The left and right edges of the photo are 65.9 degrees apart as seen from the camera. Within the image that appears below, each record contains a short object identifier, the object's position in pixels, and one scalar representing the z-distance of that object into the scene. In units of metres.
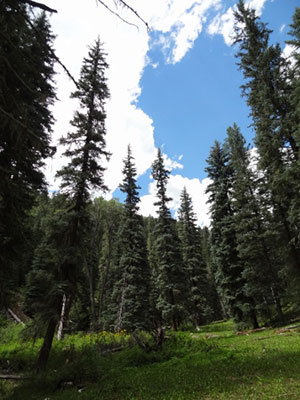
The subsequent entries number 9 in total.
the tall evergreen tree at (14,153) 3.03
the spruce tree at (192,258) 26.63
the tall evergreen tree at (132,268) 20.45
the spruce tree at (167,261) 23.59
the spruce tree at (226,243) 19.38
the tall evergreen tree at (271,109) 13.05
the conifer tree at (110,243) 20.75
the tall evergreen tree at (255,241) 18.20
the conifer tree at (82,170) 9.95
